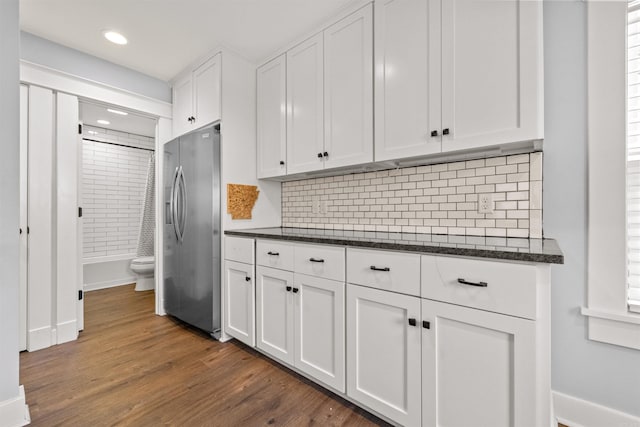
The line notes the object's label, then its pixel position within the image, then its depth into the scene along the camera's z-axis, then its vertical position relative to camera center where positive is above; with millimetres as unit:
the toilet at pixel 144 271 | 3916 -824
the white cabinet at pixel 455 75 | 1298 +723
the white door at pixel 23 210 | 2293 +13
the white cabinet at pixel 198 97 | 2498 +1113
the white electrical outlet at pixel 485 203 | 1632 +60
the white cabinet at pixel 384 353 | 1331 -709
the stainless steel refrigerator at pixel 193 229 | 2430 -152
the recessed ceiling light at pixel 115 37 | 2301 +1455
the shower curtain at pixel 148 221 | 4387 -141
